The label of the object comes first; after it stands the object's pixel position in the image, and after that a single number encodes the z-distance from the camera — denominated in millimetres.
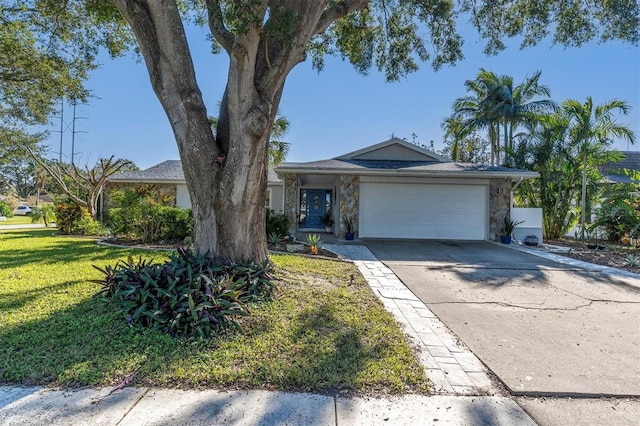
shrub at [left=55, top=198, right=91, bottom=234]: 13047
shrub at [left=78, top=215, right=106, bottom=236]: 12992
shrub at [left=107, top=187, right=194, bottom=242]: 9852
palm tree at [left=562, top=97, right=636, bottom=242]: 11078
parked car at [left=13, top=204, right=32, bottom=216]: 40438
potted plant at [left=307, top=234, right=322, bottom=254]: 8984
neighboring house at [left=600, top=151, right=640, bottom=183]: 19806
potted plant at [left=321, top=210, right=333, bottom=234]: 16609
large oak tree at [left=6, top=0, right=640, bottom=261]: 4250
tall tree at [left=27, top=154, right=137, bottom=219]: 14647
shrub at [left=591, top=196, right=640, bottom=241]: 10414
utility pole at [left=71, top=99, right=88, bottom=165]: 17475
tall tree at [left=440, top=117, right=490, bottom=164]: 27844
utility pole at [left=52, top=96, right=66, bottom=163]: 15401
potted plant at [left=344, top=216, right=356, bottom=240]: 12219
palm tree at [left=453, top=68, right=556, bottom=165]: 17453
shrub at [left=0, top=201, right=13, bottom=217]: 30523
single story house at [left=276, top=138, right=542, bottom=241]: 12547
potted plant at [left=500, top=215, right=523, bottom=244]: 12125
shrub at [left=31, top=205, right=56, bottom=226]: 17359
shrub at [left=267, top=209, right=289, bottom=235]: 10695
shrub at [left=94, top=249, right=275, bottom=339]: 3518
